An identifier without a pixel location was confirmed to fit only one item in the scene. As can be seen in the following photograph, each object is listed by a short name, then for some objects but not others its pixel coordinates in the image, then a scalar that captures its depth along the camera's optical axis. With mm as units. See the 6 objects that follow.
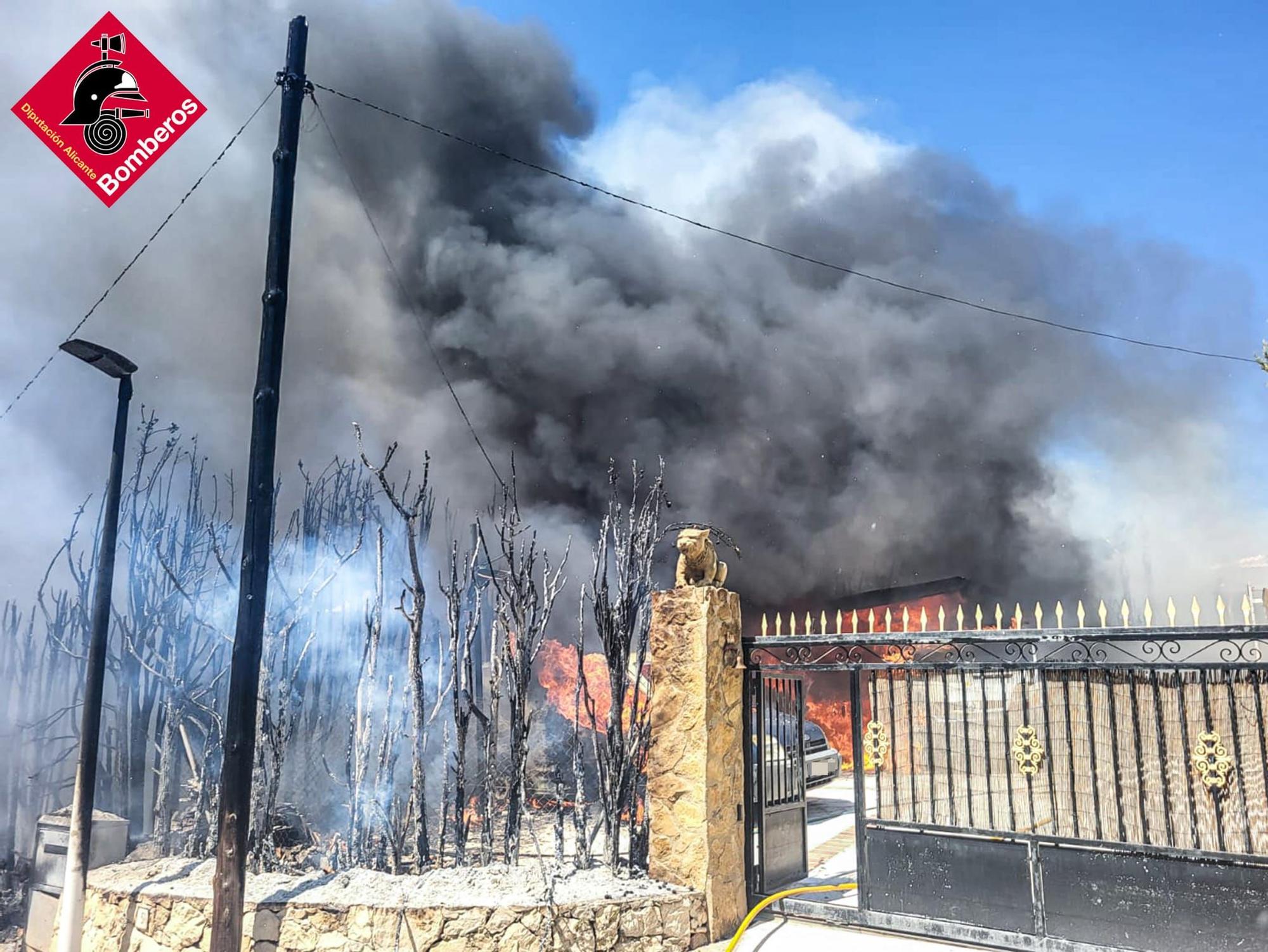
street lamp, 6270
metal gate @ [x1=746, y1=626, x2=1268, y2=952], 4832
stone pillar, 5742
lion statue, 6148
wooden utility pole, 5227
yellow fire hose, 5855
